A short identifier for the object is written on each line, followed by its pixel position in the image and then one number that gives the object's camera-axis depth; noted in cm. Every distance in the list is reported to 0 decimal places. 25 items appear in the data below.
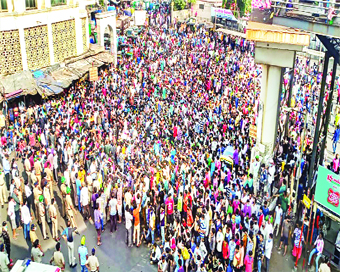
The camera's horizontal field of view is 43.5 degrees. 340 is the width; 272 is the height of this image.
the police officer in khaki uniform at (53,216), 1180
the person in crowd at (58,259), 1032
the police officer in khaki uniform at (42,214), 1194
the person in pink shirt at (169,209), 1208
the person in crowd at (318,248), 1050
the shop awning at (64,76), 2256
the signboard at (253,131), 1508
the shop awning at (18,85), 2003
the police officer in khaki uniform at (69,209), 1216
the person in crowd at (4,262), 1024
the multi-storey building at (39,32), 2095
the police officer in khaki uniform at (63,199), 1248
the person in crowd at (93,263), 1024
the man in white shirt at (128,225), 1162
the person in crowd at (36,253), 1044
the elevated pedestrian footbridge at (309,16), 1206
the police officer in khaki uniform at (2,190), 1342
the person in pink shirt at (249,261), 1027
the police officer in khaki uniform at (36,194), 1232
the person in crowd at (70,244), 1080
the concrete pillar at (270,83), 1367
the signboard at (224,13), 3475
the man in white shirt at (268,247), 1055
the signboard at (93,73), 2327
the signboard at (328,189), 1064
